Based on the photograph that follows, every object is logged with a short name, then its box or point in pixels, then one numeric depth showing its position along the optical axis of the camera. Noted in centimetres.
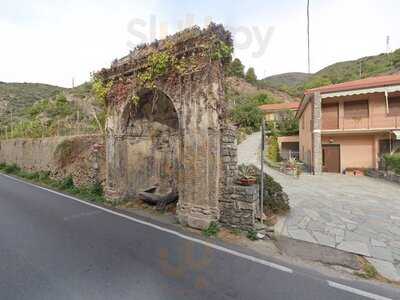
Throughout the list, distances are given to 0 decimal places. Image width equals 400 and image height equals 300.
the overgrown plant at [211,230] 508
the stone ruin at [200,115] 531
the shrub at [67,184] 1017
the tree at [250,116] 3406
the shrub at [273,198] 639
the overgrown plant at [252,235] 486
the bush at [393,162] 1245
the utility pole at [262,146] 542
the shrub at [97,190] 868
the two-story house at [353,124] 1523
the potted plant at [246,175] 546
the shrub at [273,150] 2406
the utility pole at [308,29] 1573
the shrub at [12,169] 1611
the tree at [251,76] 6972
